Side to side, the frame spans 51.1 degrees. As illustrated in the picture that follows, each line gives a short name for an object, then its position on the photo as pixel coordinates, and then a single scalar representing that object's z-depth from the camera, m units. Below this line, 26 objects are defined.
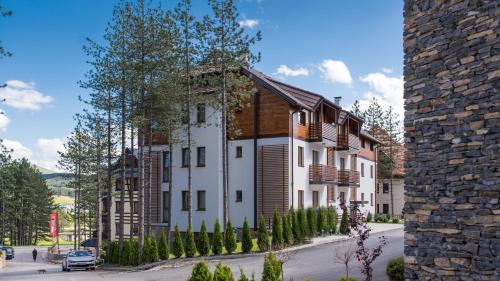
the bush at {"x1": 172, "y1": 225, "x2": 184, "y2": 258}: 27.55
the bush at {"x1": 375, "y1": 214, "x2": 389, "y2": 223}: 48.75
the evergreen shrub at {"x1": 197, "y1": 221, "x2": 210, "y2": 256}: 27.14
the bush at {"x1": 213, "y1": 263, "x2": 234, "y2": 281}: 12.69
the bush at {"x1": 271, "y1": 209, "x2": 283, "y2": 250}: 26.52
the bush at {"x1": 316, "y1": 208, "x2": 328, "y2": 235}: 31.44
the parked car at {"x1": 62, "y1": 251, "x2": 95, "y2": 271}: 30.17
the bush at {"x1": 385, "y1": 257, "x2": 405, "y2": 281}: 13.12
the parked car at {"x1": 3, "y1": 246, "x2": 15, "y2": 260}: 52.90
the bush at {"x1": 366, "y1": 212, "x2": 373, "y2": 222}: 47.28
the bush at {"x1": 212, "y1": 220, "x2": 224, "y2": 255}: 26.66
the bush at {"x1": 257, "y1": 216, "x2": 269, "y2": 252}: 26.05
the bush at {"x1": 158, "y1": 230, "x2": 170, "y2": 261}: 27.70
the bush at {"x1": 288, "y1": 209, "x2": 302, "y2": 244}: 28.06
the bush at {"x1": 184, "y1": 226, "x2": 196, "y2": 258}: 26.94
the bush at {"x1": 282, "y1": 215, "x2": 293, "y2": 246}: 27.22
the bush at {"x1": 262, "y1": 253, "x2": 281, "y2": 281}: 12.64
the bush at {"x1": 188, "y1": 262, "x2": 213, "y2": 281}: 12.67
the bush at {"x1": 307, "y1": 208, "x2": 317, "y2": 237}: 30.21
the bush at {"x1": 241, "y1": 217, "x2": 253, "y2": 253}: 26.11
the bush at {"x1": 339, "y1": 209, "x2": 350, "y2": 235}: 32.00
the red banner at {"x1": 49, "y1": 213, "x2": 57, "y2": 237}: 51.02
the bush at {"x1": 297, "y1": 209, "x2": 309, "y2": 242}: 28.47
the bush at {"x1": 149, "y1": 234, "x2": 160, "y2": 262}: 27.48
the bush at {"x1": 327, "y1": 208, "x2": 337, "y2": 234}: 32.44
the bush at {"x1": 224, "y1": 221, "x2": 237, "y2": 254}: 26.33
